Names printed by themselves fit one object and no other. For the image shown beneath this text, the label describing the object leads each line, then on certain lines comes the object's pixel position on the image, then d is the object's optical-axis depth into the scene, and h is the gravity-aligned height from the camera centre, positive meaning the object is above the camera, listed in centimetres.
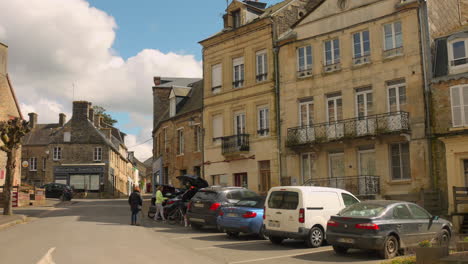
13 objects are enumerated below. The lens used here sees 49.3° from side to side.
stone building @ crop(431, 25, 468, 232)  2017 +279
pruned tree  2364 +239
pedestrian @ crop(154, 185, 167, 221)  2214 -61
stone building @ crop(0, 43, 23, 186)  3994 +750
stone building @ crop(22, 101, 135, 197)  5950 +378
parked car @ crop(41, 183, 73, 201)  4516 +9
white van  1412 -72
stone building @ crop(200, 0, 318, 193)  2809 +533
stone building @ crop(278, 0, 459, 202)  2195 +429
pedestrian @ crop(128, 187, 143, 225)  2033 -56
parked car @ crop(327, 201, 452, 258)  1203 -104
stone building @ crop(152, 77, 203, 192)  3338 +393
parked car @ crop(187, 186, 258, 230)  1817 -51
